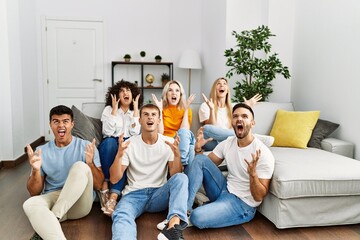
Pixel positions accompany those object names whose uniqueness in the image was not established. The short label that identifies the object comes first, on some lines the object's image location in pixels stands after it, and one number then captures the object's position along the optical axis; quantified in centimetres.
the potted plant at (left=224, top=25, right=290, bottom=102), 436
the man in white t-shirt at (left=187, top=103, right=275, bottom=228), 266
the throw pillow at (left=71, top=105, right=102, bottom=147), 320
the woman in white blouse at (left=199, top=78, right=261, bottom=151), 351
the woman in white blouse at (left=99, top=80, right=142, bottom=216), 296
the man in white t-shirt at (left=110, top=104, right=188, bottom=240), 265
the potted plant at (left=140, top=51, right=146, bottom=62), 636
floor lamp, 632
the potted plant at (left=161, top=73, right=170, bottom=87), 647
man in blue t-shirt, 251
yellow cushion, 365
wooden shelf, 634
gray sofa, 268
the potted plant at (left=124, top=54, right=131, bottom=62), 635
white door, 632
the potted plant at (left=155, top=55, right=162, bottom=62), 644
